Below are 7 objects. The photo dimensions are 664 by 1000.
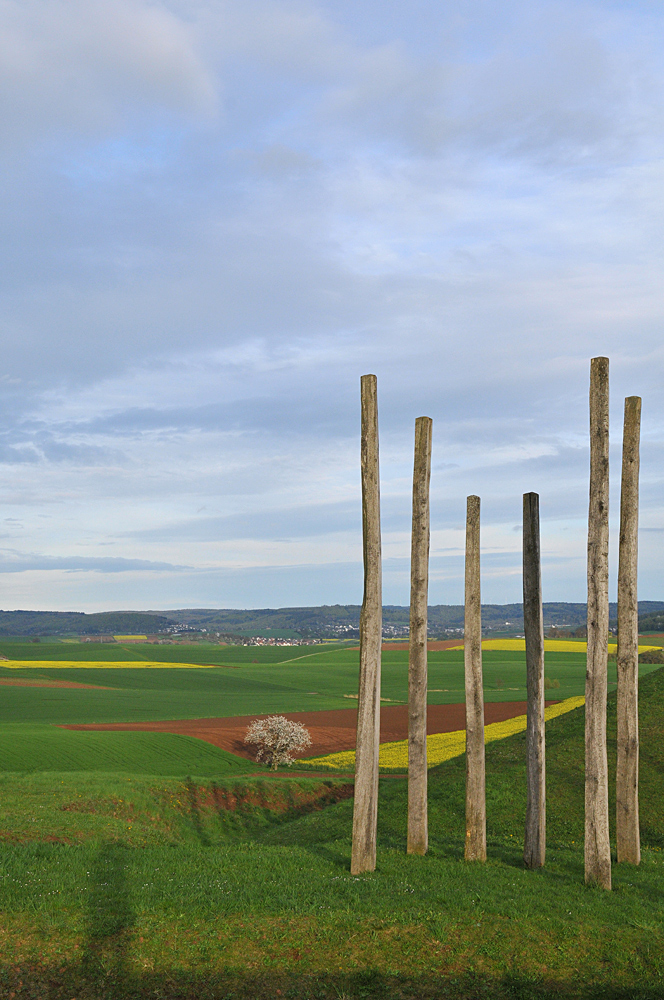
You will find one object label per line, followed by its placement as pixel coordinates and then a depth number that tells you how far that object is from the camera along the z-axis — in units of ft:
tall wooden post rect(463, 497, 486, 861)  47.26
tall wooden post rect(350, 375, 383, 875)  44.50
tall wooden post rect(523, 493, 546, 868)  46.75
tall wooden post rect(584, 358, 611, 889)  43.29
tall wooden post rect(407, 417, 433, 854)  47.44
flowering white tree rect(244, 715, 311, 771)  135.95
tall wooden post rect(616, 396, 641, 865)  46.37
